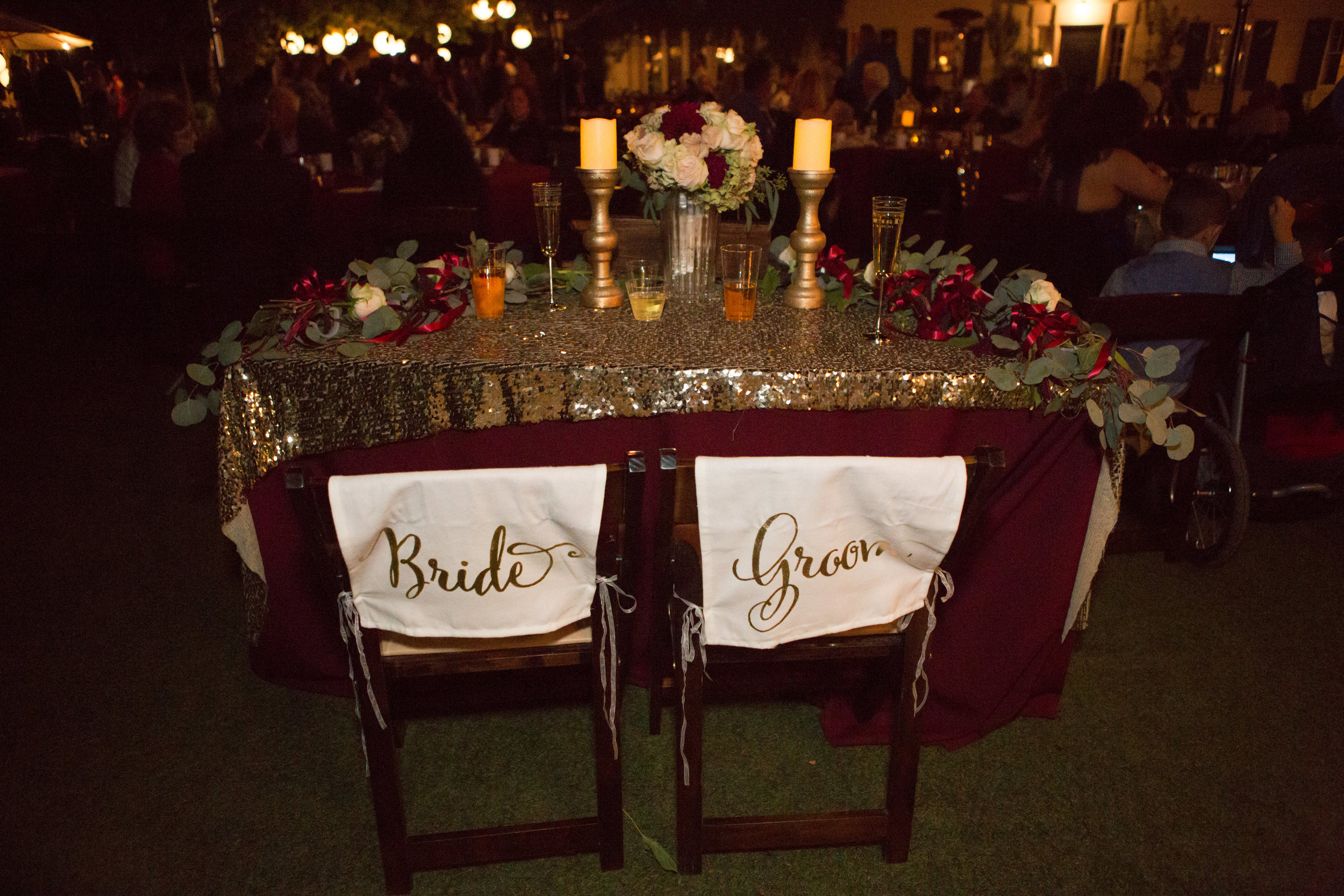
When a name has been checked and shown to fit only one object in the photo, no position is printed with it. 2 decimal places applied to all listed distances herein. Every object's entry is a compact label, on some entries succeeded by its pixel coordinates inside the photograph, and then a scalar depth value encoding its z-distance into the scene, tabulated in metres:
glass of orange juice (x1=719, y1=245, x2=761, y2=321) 1.76
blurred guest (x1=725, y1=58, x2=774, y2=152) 5.22
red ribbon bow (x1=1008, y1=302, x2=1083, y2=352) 1.54
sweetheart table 1.53
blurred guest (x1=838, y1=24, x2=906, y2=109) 7.90
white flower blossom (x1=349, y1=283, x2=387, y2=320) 1.66
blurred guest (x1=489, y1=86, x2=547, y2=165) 4.87
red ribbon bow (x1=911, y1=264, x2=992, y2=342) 1.68
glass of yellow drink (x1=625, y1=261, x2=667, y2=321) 1.76
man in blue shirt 2.38
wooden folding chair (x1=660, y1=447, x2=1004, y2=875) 1.30
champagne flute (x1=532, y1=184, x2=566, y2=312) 1.81
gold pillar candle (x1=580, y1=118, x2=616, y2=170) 1.72
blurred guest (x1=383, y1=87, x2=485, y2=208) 3.88
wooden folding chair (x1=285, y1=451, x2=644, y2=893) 1.22
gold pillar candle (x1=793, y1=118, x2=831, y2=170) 1.75
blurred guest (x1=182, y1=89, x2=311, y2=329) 3.38
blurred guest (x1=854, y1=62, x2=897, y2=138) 6.73
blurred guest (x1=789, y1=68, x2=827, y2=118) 5.76
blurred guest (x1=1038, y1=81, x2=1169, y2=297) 3.13
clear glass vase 1.89
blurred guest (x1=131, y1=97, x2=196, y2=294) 3.81
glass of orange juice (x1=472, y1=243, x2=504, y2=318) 1.79
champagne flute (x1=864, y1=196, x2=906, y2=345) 1.63
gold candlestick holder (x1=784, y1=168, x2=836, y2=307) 1.78
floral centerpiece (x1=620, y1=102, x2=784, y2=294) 1.75
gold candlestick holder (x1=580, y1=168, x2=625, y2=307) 1.76
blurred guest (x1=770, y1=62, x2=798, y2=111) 9.27
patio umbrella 4.91
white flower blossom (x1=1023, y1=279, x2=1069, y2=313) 1.61
